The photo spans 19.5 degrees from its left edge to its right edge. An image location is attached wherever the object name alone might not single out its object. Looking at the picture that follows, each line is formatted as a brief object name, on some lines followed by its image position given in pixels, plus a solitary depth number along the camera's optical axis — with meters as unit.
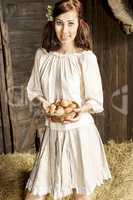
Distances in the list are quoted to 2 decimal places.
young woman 1.40
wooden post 2.20
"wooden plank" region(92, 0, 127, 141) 2.36
